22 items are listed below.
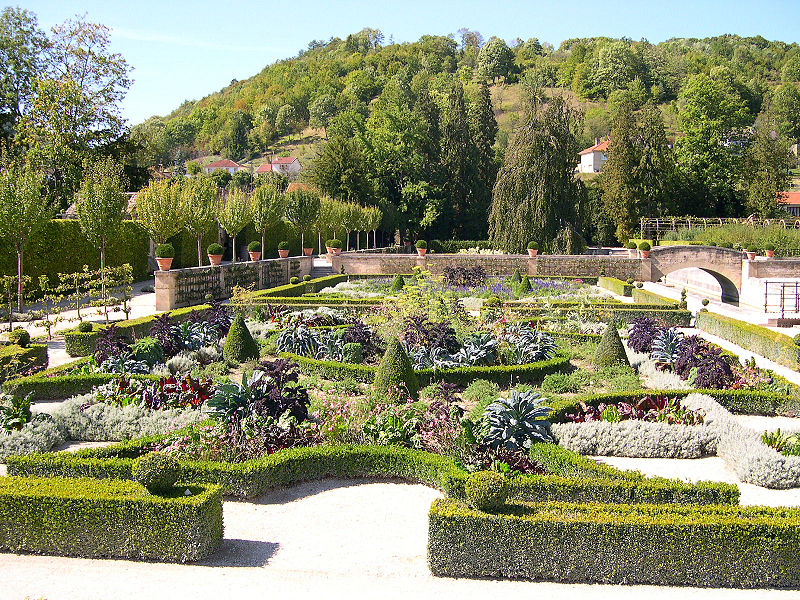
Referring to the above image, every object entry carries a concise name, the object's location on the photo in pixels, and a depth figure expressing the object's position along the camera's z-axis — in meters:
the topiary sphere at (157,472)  5.82
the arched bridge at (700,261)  29.11
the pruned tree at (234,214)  25.83
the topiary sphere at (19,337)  12.00
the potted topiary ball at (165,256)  20.08
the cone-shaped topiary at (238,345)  12.63
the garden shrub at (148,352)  11.80
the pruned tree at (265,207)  28.53
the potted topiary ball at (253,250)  27.22
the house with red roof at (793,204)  60.69
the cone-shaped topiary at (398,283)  23.98
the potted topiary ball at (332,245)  36.16
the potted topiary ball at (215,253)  23.81
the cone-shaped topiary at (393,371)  10.09
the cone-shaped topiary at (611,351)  12.33
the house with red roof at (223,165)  97.88
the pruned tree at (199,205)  23.33
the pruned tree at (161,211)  22.17
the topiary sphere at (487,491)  5.71
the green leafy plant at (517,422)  7.76
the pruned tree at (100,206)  19.62
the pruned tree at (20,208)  16.94
